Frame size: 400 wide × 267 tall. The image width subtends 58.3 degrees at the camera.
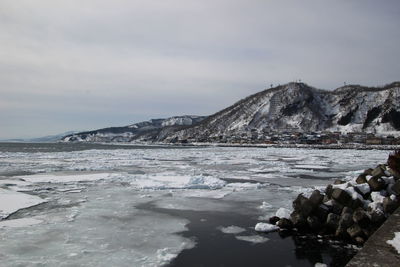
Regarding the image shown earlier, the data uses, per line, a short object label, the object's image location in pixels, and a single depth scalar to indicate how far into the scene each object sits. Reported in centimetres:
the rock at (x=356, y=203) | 1112
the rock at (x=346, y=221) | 1027
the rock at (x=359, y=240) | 966
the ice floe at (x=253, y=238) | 1004
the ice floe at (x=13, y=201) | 1342
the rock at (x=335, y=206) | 1127
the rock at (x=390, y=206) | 1039
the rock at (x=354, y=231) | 987
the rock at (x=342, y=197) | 1127
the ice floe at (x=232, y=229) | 1094
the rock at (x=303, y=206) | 1124
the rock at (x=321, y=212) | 1117
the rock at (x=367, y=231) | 979
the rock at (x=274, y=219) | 1181
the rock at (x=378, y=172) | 1246
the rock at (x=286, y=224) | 1135
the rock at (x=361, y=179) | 1297
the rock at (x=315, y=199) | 1130
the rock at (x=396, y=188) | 1157
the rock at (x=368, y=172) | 1367
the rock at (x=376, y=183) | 1193
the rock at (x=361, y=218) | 1006
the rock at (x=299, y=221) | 1120
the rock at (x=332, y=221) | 1064
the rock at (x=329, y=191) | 1211
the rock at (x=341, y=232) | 1020
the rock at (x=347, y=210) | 1069
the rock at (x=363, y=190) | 1175
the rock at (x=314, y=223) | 1094
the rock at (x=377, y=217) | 1002
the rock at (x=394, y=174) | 1302
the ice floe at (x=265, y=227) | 1098
